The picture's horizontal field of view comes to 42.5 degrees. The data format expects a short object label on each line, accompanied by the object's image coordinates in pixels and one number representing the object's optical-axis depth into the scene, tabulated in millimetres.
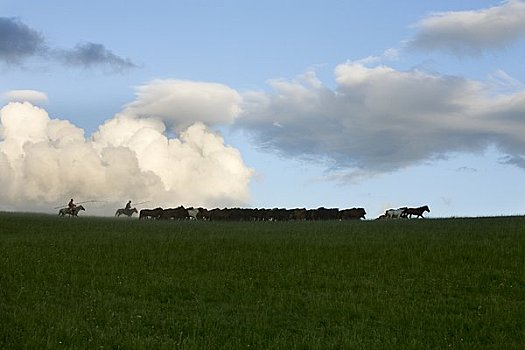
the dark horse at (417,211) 72125
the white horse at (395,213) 73000
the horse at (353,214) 73875
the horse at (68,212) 74062
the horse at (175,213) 80000
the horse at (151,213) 81500
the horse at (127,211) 86000
